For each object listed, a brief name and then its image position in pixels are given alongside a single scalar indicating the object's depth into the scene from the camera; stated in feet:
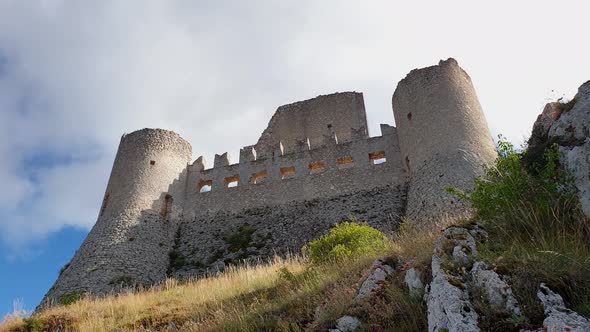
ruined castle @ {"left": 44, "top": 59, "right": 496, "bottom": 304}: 56.24
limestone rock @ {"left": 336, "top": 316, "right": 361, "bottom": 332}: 15.84
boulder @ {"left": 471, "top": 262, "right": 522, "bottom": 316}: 12.36
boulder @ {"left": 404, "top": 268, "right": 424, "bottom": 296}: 15.84
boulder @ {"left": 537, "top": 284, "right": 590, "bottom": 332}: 10.39
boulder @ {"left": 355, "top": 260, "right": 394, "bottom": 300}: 17.57
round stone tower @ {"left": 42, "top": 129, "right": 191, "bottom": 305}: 57.93
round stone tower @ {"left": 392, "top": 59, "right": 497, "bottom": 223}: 51.26
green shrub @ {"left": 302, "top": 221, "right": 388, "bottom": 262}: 30.78
